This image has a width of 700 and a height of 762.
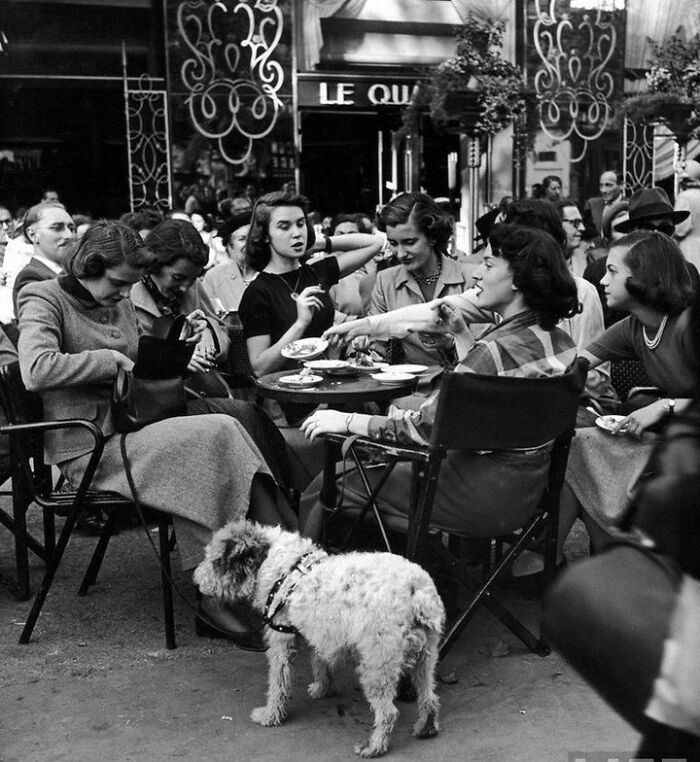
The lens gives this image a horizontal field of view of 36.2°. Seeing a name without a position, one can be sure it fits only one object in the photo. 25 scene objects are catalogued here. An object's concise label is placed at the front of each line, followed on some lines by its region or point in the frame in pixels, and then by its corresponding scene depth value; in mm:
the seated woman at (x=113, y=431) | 4156
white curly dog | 3232
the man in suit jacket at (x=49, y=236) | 6396
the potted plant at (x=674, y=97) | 11391
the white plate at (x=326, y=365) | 4664
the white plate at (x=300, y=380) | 4437
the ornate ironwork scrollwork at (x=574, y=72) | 14344
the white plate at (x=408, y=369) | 4715
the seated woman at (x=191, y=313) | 5004
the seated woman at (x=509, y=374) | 3750
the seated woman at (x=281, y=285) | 5148
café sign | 13328
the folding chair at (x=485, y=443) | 3559
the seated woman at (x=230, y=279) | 7324
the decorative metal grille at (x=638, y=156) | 14875
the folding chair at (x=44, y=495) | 4113
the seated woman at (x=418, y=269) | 5469
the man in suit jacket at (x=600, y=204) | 10828
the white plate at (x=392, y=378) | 4465
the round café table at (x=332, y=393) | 4121
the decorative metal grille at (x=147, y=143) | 12492
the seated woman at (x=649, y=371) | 4297
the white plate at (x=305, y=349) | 4863
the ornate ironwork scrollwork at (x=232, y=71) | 12672
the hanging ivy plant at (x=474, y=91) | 12195
